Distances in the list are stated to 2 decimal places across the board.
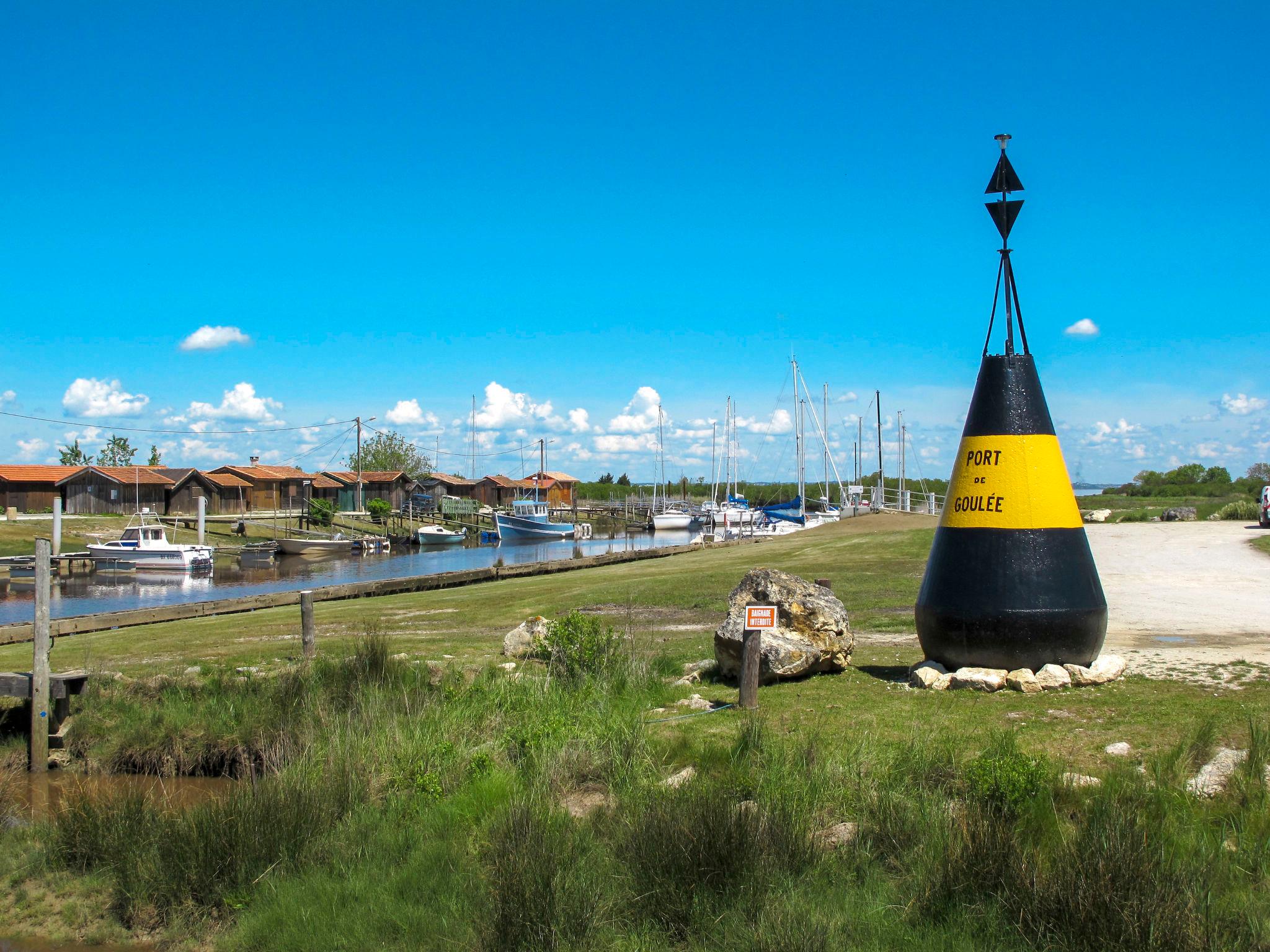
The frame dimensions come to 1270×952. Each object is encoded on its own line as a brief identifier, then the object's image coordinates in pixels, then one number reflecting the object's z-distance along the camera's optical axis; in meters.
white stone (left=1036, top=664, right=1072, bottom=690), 10.48
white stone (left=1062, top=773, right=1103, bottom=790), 7.35
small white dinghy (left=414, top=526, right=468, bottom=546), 83.62
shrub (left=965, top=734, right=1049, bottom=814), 7.00
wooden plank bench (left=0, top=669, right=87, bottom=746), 12.62
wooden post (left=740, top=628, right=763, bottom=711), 10.47
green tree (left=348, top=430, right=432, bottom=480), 140.50
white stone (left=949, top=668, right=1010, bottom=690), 10.55
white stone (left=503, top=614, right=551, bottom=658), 14.27
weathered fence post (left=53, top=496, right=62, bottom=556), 55.88
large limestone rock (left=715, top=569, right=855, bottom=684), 11.77
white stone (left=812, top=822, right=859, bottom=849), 7.10
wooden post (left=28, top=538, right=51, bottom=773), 12.10
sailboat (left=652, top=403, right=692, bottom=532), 104.12
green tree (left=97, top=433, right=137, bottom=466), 123.00
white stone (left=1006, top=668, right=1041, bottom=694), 10.43
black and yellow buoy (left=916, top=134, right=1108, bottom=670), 10.64
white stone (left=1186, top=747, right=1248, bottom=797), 7.21
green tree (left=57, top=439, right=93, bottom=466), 116.81
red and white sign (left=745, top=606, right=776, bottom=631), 10.53
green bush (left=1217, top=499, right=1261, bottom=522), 40.34
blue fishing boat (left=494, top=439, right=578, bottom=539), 91.88
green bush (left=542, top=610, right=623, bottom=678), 12.56
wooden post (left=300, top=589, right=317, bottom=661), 14.73
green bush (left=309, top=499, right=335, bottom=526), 86.81
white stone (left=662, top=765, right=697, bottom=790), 8.26
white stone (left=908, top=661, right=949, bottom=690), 10.93
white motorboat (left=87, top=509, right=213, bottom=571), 58.34
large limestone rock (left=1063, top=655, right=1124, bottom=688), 10.60
